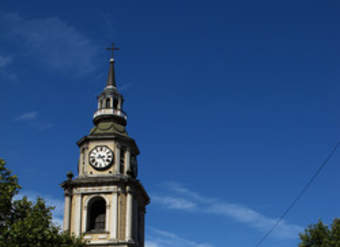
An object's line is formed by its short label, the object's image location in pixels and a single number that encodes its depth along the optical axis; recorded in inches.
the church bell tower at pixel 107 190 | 2246.6
